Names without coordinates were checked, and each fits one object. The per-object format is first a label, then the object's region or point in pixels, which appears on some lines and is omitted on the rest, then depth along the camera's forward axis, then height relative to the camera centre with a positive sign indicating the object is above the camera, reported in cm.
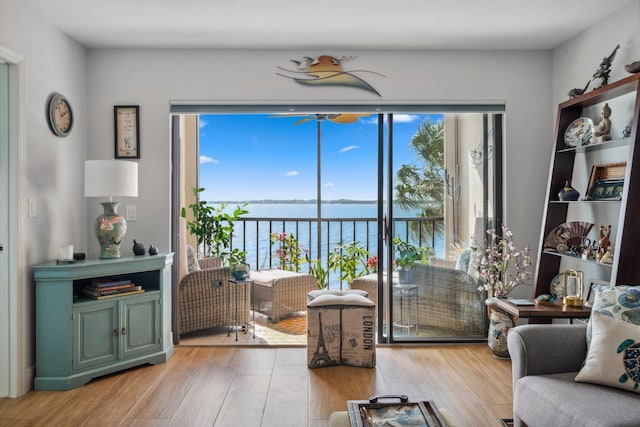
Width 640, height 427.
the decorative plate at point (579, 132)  334 +59
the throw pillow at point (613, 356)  201 -62
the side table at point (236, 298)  437 -79
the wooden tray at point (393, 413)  168 -74
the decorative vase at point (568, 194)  335 +14
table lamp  334 +18
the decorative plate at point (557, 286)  338 -52
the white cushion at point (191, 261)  455 -45
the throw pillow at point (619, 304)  222 -43
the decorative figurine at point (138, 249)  359 -26
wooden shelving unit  272 +8
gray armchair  184 -76
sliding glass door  406 -1
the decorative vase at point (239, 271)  436 -52
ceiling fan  576 +129
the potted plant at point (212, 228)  498 -14
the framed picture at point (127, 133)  391 +68
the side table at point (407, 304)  410 -78
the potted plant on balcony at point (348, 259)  558 -53
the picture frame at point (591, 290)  314 -53
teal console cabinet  309 -75
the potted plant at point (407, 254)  409 -35
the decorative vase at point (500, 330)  368 -91
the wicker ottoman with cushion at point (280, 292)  480 -80
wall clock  334 +73
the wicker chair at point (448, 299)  409 -73
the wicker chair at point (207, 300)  418 -79
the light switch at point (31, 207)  309 +5
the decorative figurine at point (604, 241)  306 -18
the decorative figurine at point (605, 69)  324 +101
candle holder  307 -49
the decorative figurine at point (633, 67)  284 +89
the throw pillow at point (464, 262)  411 -41
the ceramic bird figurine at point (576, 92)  346 +90
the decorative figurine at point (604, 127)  318 +59
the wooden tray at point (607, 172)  312 +29
